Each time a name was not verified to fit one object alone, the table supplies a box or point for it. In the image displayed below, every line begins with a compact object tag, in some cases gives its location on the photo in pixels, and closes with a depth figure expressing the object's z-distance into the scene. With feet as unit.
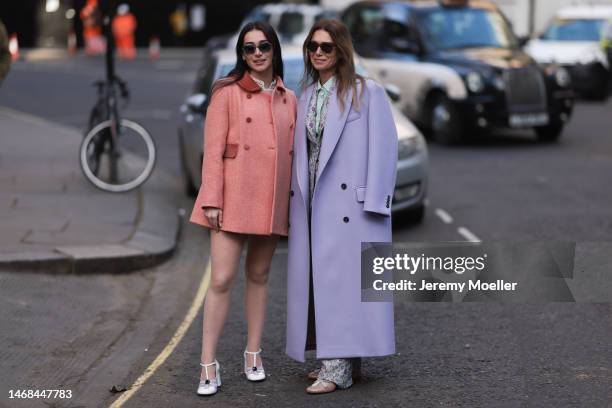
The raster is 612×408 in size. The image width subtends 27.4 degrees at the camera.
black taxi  53.01
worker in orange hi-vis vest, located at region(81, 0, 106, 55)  128.47
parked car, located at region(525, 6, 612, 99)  76.69
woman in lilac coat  18.95
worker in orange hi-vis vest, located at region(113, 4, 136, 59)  127.85
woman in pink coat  19.08
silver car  34.58
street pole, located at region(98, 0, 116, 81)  40.24
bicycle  38.73
